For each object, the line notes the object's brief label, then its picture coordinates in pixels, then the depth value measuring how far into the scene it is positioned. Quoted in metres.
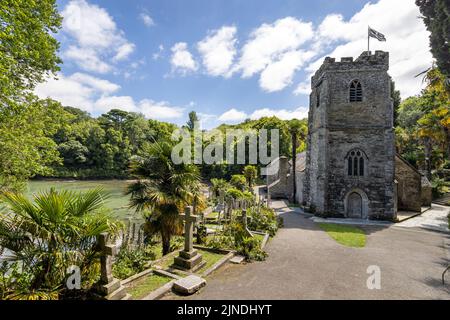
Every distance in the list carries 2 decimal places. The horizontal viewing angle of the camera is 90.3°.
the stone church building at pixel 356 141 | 18.20
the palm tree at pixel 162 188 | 8.77
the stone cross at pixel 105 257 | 4.86
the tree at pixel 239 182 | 27.59
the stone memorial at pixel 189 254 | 7.59
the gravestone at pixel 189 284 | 6.05
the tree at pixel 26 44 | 7.20
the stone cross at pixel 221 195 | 20.27
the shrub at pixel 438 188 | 26.56
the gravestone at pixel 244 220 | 10.65
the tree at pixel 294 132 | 24.55
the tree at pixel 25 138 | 8.56
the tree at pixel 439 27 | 13.15
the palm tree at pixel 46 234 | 4.22
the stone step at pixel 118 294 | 4.99
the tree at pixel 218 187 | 25.65
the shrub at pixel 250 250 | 9.14
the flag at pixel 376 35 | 18.14
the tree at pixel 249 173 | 30.69
